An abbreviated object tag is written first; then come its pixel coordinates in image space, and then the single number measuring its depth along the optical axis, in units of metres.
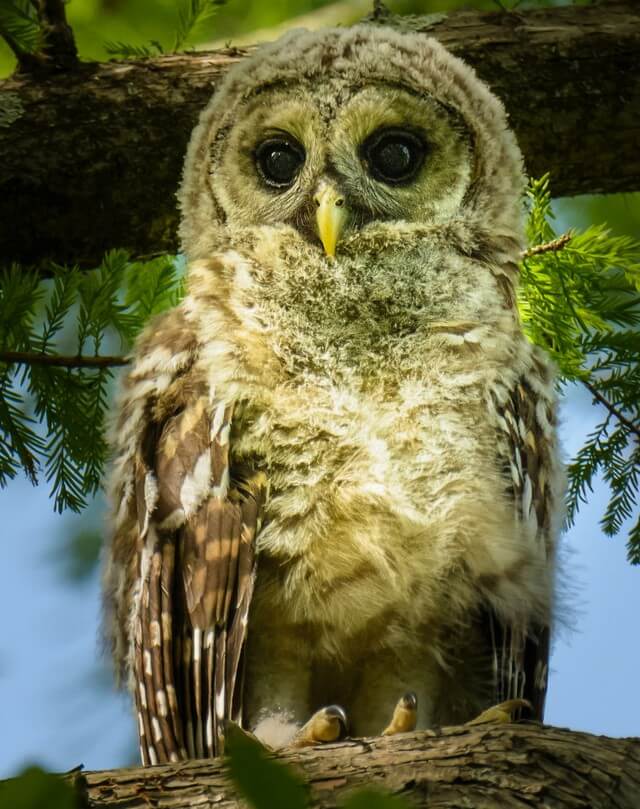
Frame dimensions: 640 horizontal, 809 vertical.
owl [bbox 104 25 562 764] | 4.14
